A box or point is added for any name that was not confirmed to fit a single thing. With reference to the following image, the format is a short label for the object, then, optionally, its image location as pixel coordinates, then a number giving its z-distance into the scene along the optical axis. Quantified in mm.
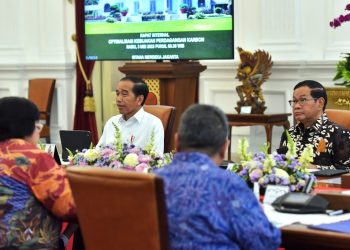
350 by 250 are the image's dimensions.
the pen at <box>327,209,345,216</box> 4309
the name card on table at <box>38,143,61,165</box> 6213
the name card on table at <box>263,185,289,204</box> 4646
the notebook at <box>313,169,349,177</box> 5770
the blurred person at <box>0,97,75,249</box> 4461
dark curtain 13441
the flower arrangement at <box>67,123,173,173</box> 5267
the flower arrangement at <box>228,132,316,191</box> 4799
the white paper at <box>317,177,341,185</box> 5446
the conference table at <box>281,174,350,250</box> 3838
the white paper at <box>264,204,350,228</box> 4136
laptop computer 6559
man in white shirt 7640
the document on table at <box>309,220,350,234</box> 3925
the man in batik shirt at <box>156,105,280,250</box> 3551
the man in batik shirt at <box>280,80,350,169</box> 6589
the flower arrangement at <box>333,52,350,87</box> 8690
